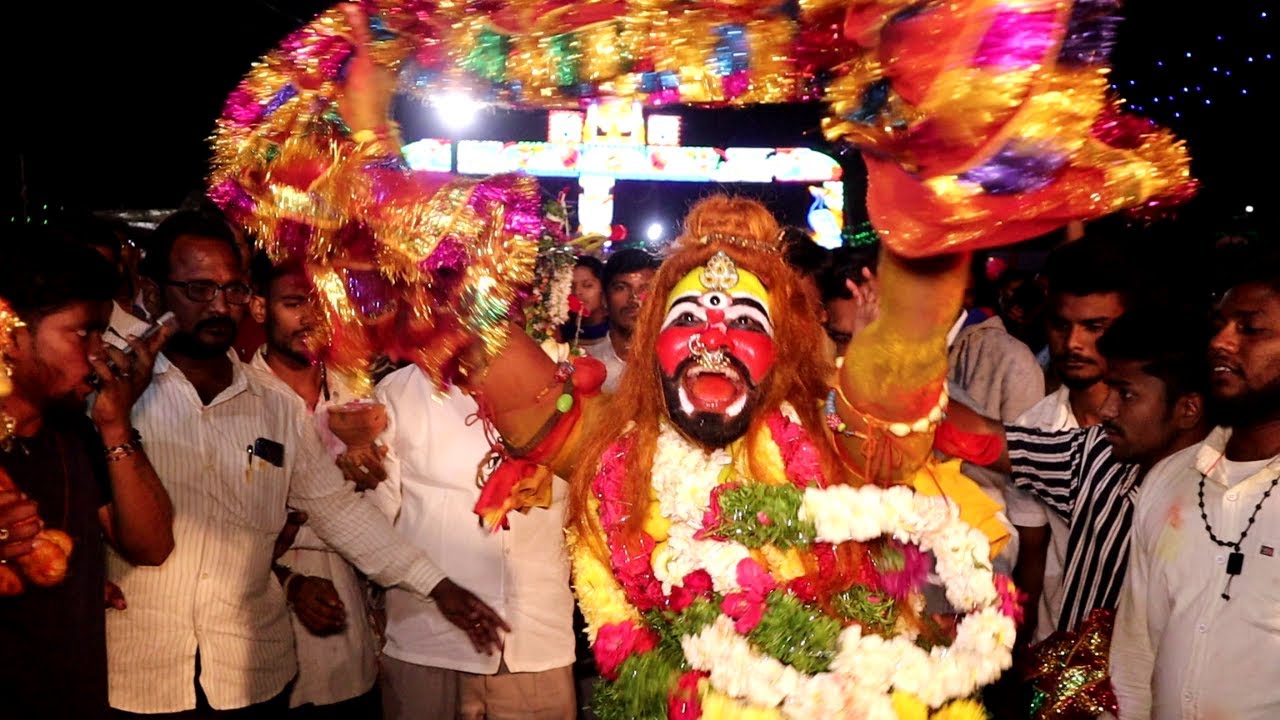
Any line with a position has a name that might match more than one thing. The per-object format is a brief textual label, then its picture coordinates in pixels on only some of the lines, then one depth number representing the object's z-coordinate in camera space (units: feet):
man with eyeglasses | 11.08
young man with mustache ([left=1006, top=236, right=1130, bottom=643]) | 12.67
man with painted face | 8.80
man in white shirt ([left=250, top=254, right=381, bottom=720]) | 12.81
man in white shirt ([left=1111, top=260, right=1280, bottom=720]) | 9.11
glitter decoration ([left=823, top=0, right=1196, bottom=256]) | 5.78
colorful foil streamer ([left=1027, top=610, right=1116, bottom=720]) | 10.50
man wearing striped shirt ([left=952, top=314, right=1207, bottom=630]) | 11.23
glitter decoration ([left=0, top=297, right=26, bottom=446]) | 9.18
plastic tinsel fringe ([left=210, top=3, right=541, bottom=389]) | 7.90
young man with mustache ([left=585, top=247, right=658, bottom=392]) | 17.20
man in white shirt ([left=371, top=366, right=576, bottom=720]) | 12.81
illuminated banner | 69.41
